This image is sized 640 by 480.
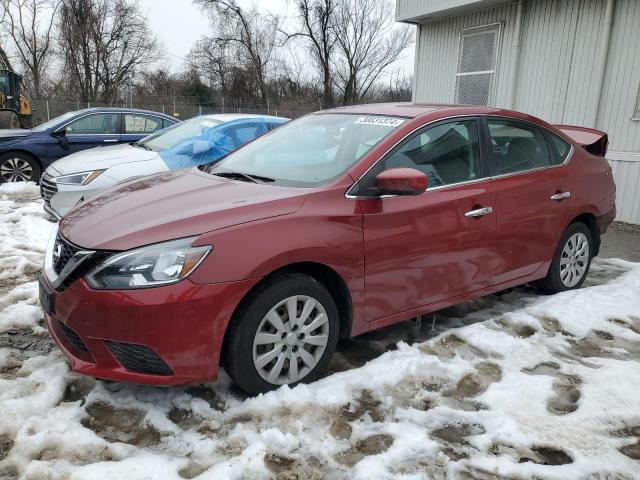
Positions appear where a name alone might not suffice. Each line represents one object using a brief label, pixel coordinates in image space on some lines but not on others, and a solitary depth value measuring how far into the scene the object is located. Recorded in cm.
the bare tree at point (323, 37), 3931
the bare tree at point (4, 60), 2925
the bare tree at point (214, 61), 4016
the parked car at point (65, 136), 891
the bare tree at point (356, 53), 4056
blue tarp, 626
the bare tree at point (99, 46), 3359
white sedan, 579
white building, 747
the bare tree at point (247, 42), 3881
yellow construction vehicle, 1703
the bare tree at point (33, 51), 3338
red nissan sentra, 251
